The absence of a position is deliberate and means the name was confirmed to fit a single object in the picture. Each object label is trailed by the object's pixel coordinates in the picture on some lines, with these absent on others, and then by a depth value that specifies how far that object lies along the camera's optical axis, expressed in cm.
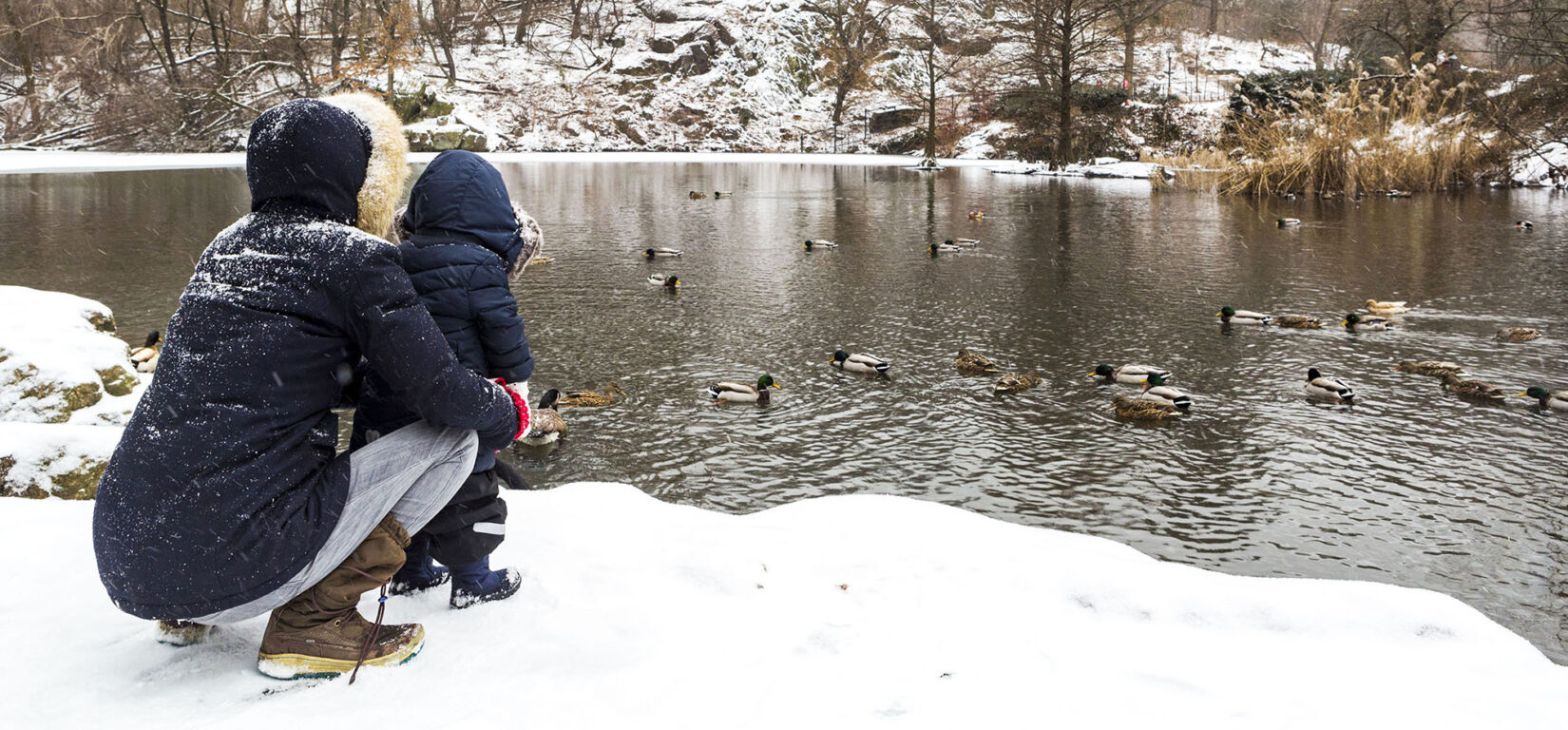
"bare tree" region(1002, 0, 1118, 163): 3020
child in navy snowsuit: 268
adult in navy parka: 206
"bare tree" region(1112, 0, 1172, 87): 3147
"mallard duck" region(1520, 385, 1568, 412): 656
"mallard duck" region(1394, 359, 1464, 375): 730
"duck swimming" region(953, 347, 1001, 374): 752
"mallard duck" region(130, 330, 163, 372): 709
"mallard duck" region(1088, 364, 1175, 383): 711
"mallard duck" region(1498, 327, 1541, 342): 840
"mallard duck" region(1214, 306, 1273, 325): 902
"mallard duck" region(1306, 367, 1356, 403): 679
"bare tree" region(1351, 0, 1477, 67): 2700
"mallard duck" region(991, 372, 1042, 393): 705
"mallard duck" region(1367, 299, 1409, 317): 940
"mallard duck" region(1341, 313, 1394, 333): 892
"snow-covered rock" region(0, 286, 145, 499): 406
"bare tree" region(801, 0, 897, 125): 4784
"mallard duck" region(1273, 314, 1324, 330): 905
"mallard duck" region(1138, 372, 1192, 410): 655
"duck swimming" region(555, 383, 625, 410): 670
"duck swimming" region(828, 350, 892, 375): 748
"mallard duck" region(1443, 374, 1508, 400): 683
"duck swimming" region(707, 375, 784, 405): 673
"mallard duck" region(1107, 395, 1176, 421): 647
